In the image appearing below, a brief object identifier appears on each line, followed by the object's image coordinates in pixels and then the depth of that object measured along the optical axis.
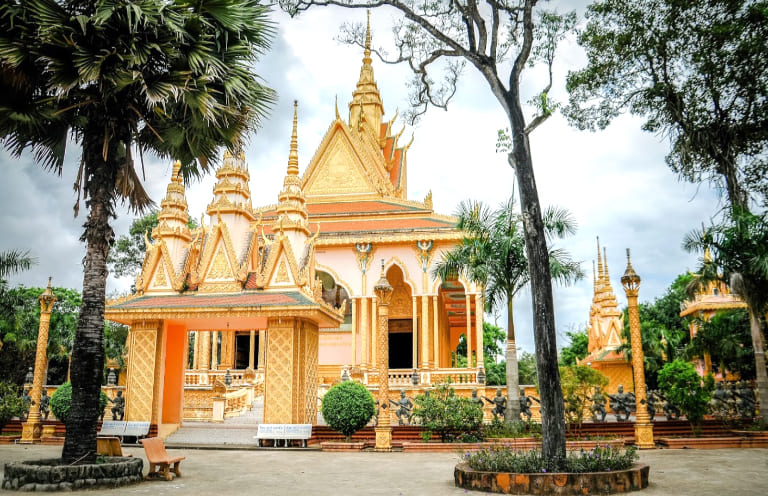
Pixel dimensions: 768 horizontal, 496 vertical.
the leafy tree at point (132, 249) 34.56
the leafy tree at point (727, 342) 20.73
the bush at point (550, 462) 7.55
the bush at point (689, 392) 14.35
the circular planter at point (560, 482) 7.08
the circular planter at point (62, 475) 7.75
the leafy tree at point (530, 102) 8.21
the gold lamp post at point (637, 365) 13.28
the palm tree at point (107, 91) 8.38
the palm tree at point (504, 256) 15.64
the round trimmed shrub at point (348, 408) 13.62
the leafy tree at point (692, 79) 16.25
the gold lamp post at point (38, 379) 14.98
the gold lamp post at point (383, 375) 13.01
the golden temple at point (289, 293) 14.48
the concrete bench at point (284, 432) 13.85
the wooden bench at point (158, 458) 8.47
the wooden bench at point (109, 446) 9.16
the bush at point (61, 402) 14.27
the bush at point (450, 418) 13.46
